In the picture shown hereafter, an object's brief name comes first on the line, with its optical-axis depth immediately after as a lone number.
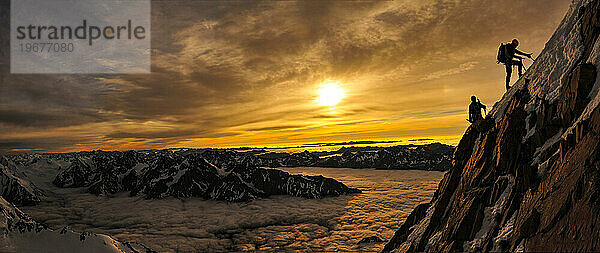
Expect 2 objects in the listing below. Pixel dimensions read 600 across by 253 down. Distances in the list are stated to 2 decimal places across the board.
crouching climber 17.75
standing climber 16.56
